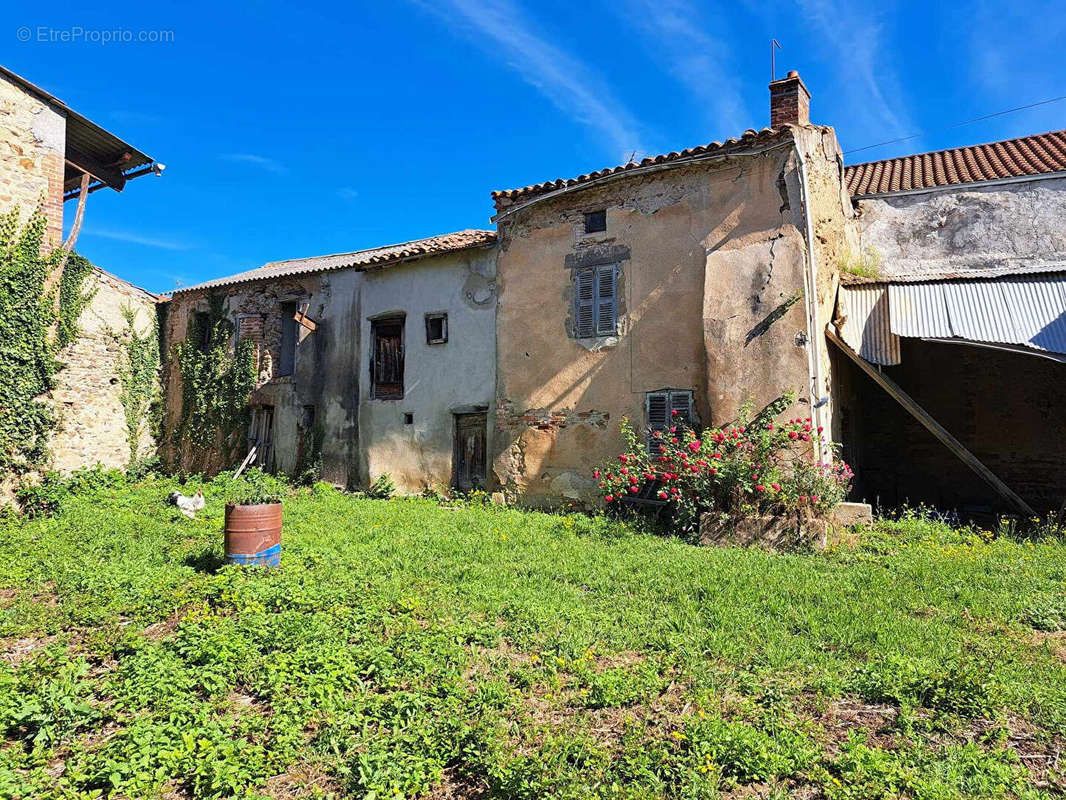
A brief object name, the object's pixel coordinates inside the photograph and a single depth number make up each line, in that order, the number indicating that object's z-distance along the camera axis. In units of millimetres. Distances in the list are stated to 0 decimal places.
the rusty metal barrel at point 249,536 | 7043
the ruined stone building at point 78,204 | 12148
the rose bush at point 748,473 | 8688
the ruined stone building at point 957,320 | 10406
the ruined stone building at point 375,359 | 13312
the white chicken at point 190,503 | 11242
